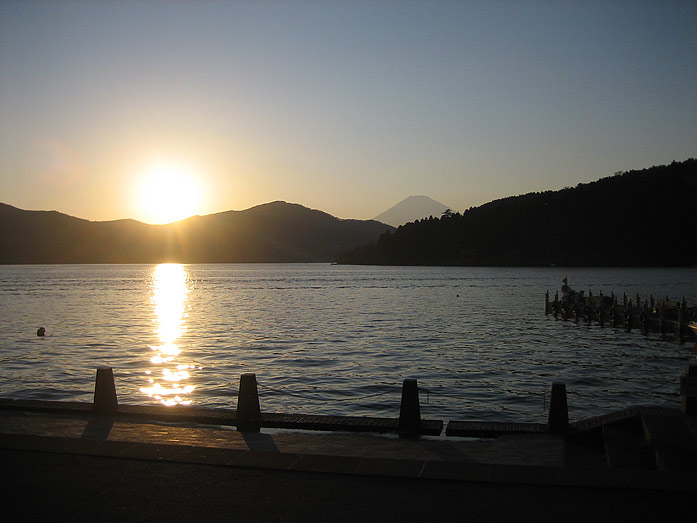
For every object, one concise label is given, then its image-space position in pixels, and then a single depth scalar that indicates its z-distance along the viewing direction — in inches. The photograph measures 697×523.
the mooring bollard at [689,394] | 455.2
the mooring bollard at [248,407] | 483.5
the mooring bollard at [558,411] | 460.1
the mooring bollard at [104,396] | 500.4
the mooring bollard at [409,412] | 474.3
